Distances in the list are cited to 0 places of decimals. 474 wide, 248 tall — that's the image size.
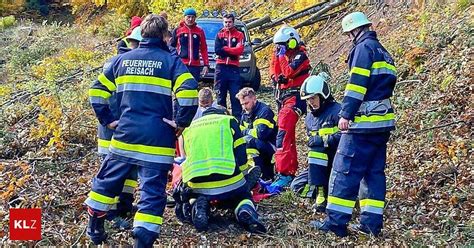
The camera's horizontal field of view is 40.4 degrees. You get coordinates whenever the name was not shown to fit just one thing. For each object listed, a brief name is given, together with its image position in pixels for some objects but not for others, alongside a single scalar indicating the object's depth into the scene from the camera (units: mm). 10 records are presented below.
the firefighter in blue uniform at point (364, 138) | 5914
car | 13695
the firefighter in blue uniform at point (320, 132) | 6570
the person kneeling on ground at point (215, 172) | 6004
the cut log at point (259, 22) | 18500
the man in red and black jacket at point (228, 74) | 10094
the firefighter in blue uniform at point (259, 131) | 7570
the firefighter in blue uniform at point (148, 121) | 5328
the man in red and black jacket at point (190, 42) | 10281
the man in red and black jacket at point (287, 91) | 7641
